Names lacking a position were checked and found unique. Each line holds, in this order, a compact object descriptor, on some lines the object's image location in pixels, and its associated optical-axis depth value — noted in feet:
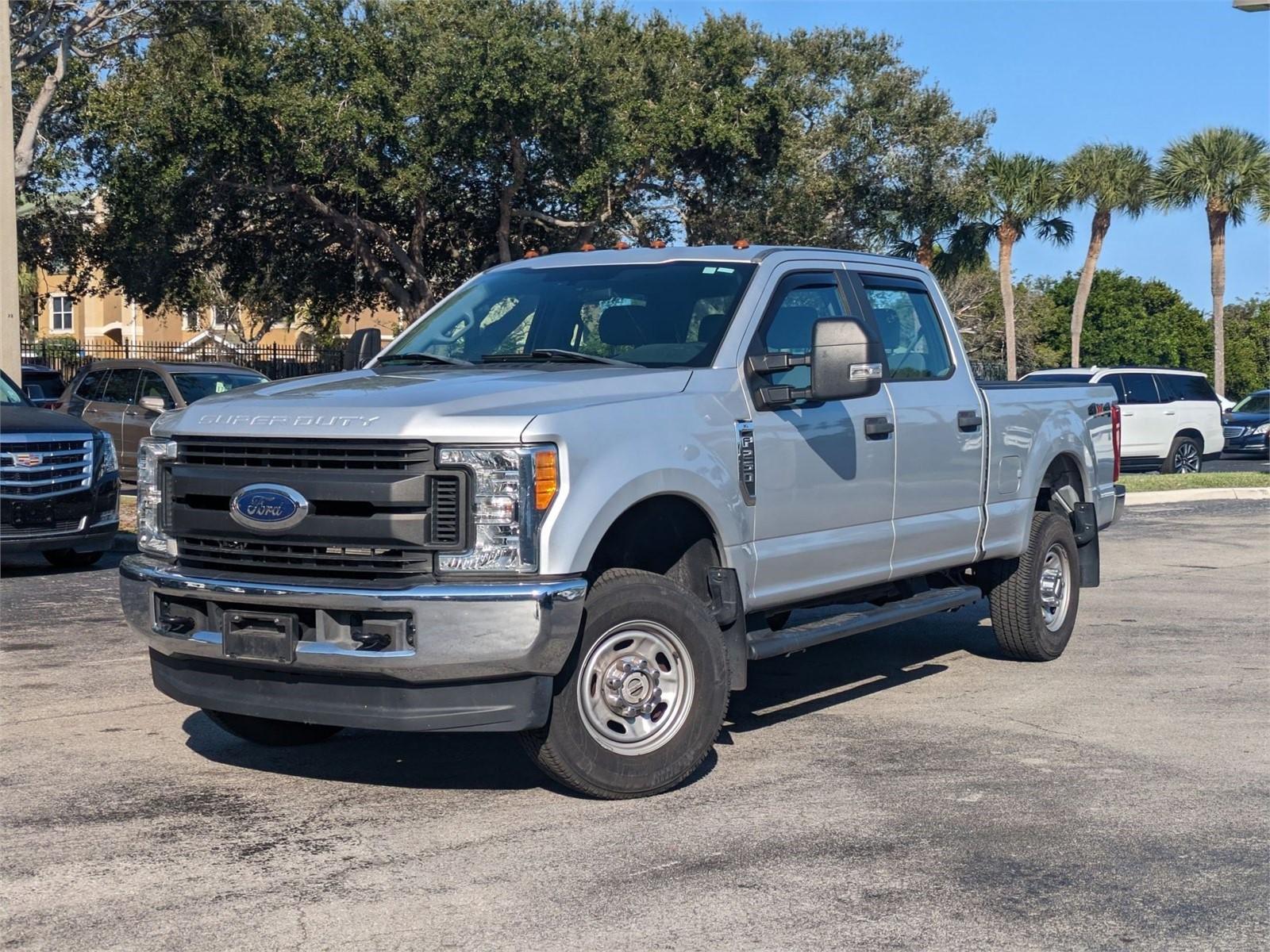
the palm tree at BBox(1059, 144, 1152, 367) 151.43
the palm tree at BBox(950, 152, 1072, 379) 145.59
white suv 86.28
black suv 39.01
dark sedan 108.17
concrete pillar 52.70
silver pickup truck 17.35
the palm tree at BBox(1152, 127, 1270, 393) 155.74
